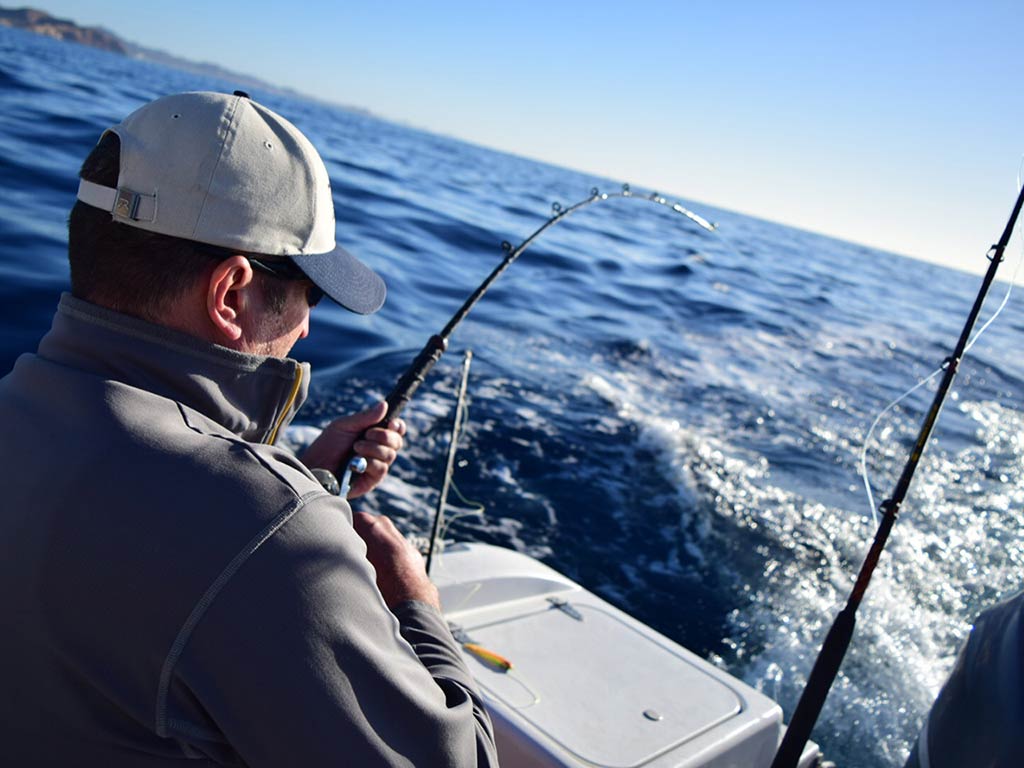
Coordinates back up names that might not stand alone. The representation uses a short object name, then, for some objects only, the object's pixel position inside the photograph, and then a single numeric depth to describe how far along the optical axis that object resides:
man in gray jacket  0.90
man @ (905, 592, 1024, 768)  1.56
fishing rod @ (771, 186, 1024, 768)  1.84
